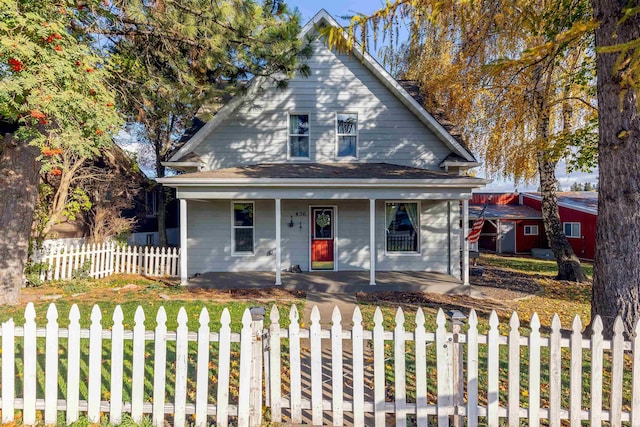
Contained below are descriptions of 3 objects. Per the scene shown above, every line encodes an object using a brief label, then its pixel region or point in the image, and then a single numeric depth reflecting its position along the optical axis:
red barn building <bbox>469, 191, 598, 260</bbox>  20.70
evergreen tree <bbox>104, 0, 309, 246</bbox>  7.25
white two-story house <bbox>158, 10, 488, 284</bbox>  10.71
